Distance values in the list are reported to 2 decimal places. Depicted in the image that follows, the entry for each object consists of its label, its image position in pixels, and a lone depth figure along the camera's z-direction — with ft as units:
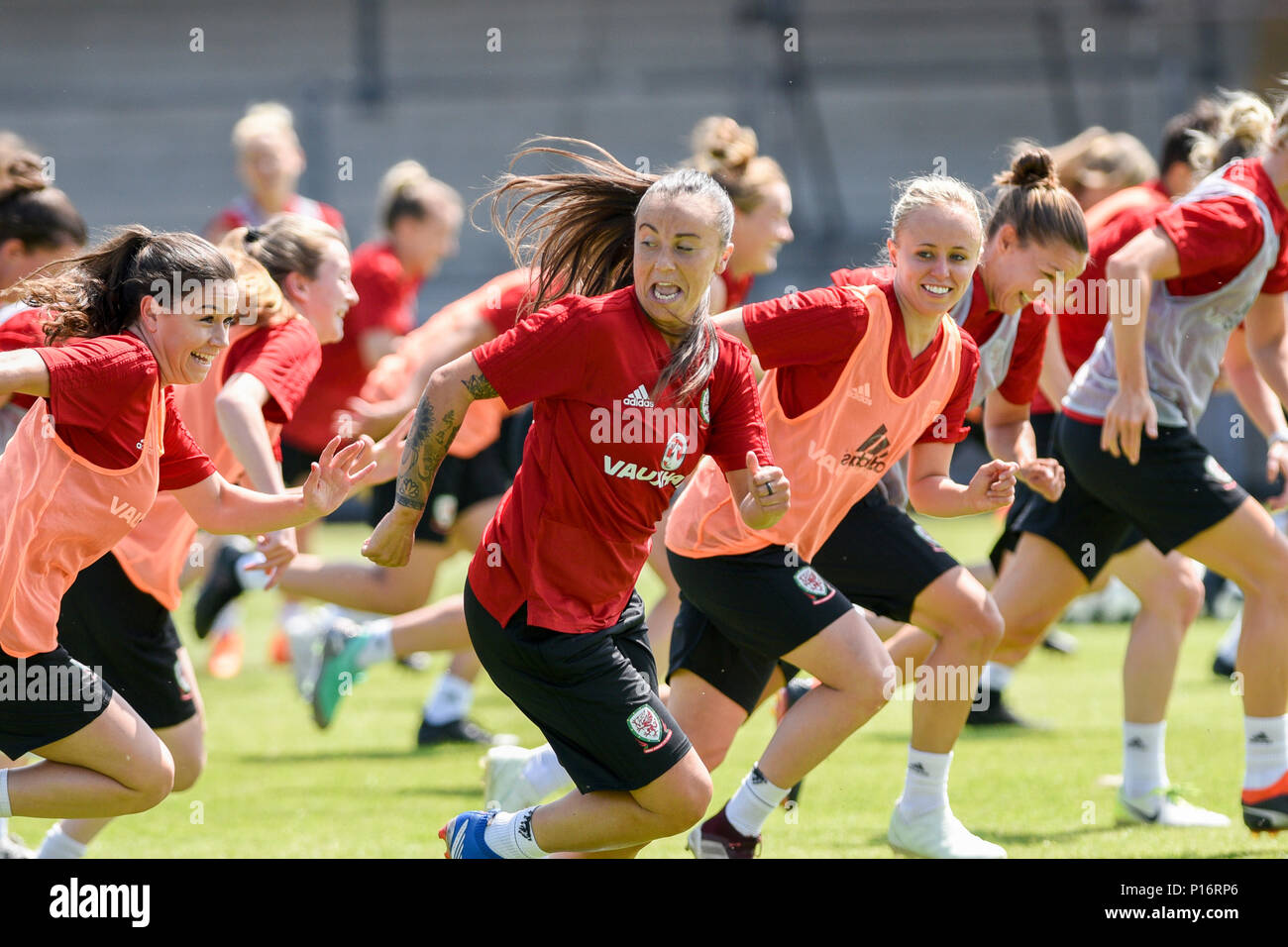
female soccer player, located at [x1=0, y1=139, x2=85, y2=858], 32.99
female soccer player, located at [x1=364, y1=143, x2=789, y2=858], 23.39
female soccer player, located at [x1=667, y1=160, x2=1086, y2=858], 27.04
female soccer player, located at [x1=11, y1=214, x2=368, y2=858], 29.22
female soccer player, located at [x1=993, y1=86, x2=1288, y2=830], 30.42
